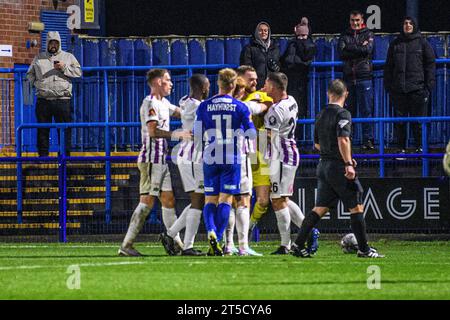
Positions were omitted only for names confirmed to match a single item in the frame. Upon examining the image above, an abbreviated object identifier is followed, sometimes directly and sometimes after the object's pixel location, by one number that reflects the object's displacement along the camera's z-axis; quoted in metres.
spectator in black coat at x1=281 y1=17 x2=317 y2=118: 22.28
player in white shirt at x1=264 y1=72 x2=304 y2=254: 16.64
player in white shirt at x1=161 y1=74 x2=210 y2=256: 16.41
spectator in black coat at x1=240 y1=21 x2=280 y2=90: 22.03
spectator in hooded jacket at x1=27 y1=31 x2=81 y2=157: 22.55
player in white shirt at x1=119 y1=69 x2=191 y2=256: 16.25
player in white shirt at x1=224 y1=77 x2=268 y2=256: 16.00
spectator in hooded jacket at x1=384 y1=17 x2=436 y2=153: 21.42
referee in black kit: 15.34
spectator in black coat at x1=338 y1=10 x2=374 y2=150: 21.81
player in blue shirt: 15.64
